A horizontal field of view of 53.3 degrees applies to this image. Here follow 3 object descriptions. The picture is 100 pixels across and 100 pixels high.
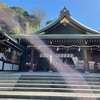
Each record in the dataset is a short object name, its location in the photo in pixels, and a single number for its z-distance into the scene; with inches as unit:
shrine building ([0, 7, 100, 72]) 319.5
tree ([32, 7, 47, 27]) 1290.6
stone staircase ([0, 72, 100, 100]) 155.2
